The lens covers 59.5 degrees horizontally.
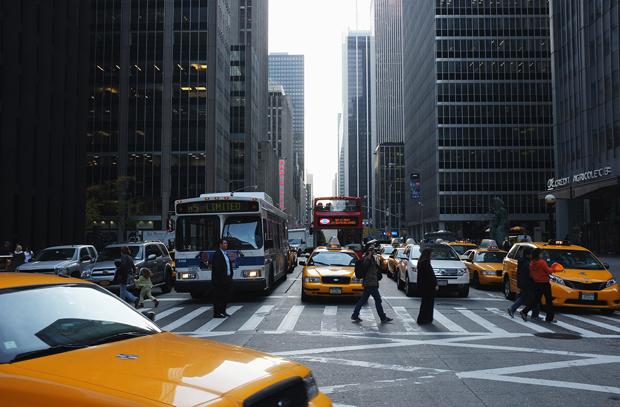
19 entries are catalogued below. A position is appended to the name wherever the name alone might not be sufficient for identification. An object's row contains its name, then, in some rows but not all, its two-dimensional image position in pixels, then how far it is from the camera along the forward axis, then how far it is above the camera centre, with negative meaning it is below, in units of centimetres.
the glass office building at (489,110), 8669 +1826
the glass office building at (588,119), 4294 +910
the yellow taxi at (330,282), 1520 -164
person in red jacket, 1218 -124
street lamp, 2369 +98
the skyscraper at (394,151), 16338 +2201
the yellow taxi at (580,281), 1339 -145
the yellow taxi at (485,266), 1981 -163
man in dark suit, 1278 -132
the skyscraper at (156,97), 7312 +1746
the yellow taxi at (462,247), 2695 -118
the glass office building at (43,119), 3531 +766
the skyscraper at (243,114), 9750 +2022
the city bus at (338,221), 2830 +14
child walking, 1488 -167
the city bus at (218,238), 1561 -44
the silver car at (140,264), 1720 -134
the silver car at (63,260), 1805 -129
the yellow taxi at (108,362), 289 -85
